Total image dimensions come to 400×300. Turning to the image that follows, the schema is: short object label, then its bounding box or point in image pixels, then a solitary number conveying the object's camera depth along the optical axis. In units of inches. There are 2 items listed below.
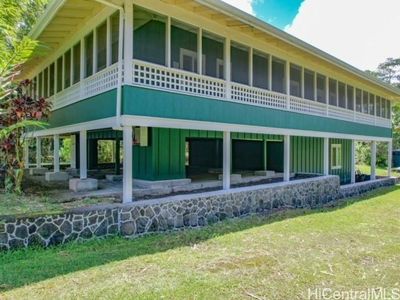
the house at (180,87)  293.0
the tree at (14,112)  245.9
